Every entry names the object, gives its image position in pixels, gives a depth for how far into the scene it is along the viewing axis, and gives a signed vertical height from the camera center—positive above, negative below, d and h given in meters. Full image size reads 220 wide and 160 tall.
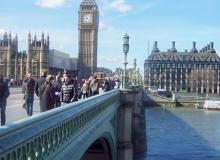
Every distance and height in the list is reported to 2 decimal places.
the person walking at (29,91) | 7.34 -0.30
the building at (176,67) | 100.44 +4.11
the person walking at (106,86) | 14.40 -0.32
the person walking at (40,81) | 7.18 -0.05
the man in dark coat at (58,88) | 7.06 -0.22
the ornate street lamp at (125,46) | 15.43 +1.65
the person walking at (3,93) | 6.36 -0.30
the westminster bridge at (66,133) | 2.60 -0.68
